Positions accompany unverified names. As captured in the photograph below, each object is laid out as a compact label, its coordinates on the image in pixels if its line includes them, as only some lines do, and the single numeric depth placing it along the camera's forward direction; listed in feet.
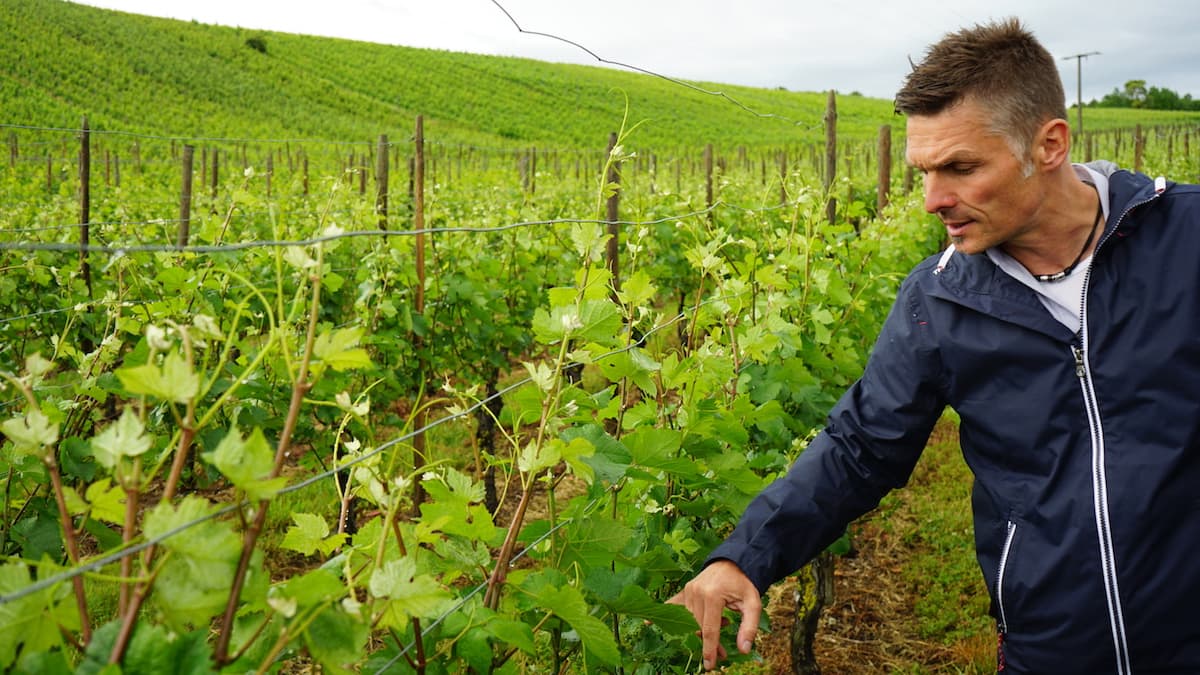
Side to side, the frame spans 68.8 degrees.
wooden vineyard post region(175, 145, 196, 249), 21.06
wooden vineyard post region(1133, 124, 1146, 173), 54.12
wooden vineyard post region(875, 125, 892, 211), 23.03
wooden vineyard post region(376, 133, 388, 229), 16.44
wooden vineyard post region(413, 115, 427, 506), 13.14
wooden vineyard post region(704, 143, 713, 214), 31.33
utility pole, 102.68
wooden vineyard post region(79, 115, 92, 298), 15.78
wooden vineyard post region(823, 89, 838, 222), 17.95
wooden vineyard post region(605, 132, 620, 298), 14.43
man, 4.86
